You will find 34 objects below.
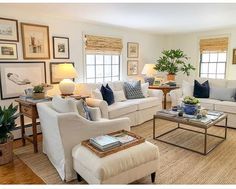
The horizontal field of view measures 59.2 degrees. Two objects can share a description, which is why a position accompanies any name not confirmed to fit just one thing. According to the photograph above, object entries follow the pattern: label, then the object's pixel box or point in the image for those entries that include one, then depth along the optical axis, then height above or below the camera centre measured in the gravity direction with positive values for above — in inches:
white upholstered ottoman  75.0 -36.6
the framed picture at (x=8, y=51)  136.7 +11.1
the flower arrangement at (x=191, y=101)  130.6 -20.0
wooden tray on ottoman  78.2 -31.2
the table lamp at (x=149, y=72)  220.0 -3.4
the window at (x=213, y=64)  236.1 +6.1
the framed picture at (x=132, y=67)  232.5 +1.9
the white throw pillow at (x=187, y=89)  189.2 -18.1
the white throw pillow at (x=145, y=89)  191.4 -18.7
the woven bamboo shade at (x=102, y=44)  188.9 +23.7
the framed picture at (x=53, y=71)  163.6 -2.3
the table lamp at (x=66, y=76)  152.0 -5.8
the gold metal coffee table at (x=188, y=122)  117.8 -31.2
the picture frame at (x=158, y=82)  211.3 -13.4
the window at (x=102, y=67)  198.1 +1.3
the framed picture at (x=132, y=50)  229.3 +21.5
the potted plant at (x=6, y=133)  107.3 -34.2
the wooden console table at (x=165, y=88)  201.7 -18.4
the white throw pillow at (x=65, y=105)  93.2 -16.9
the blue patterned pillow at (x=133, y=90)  182.9 -18.8
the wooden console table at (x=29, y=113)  117.7 -26.3
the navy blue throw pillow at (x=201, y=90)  182.5 -18.2
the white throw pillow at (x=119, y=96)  172.6 -22.8
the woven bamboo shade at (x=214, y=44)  227.8 +28.3
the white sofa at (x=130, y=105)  142.5 -28.7
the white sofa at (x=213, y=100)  159.8 -25.7
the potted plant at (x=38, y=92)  125.0 -14.5
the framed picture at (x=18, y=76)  139.6 -6.1
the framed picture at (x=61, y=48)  165.2 +16.6
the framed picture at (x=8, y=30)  135.6 +25.3
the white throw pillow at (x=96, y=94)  151.0 -18.7
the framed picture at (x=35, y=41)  147.2 +19.7
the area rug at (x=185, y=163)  93.4 -48.7
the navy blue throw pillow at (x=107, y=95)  157.6 -20.0
